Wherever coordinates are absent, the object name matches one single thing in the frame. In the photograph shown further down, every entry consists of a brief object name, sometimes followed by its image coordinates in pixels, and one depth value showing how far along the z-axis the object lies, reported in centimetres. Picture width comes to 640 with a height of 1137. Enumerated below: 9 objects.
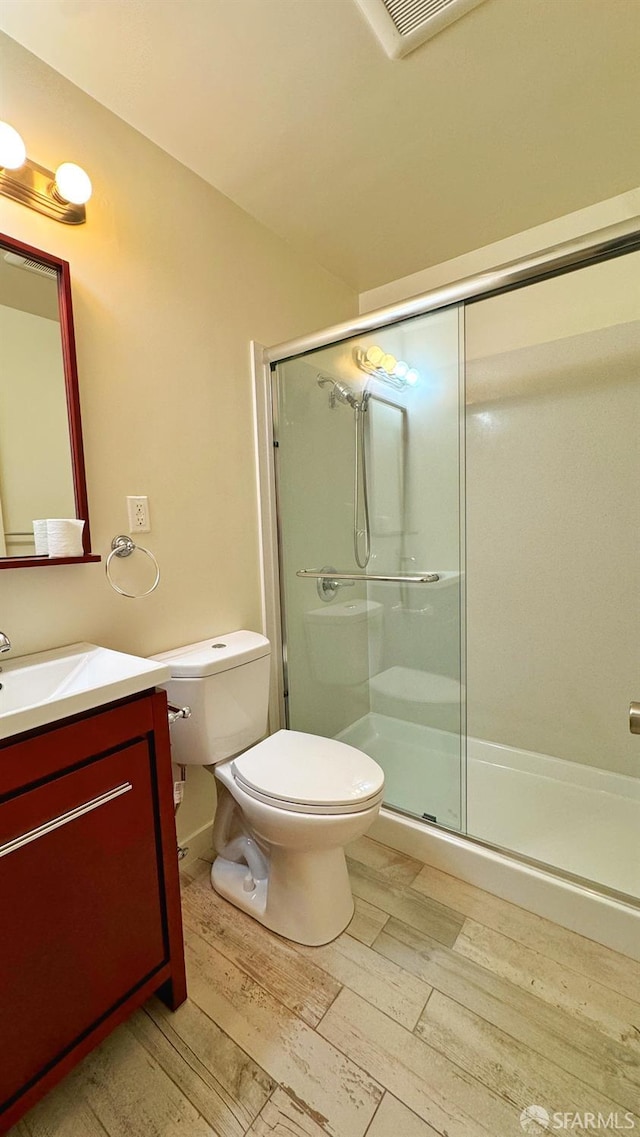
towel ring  127
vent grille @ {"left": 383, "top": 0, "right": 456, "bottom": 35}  101
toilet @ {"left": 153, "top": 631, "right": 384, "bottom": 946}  114
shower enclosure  166
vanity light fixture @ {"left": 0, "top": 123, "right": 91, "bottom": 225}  99
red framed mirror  106
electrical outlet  131
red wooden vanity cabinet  75
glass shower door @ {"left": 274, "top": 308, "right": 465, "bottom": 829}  173
